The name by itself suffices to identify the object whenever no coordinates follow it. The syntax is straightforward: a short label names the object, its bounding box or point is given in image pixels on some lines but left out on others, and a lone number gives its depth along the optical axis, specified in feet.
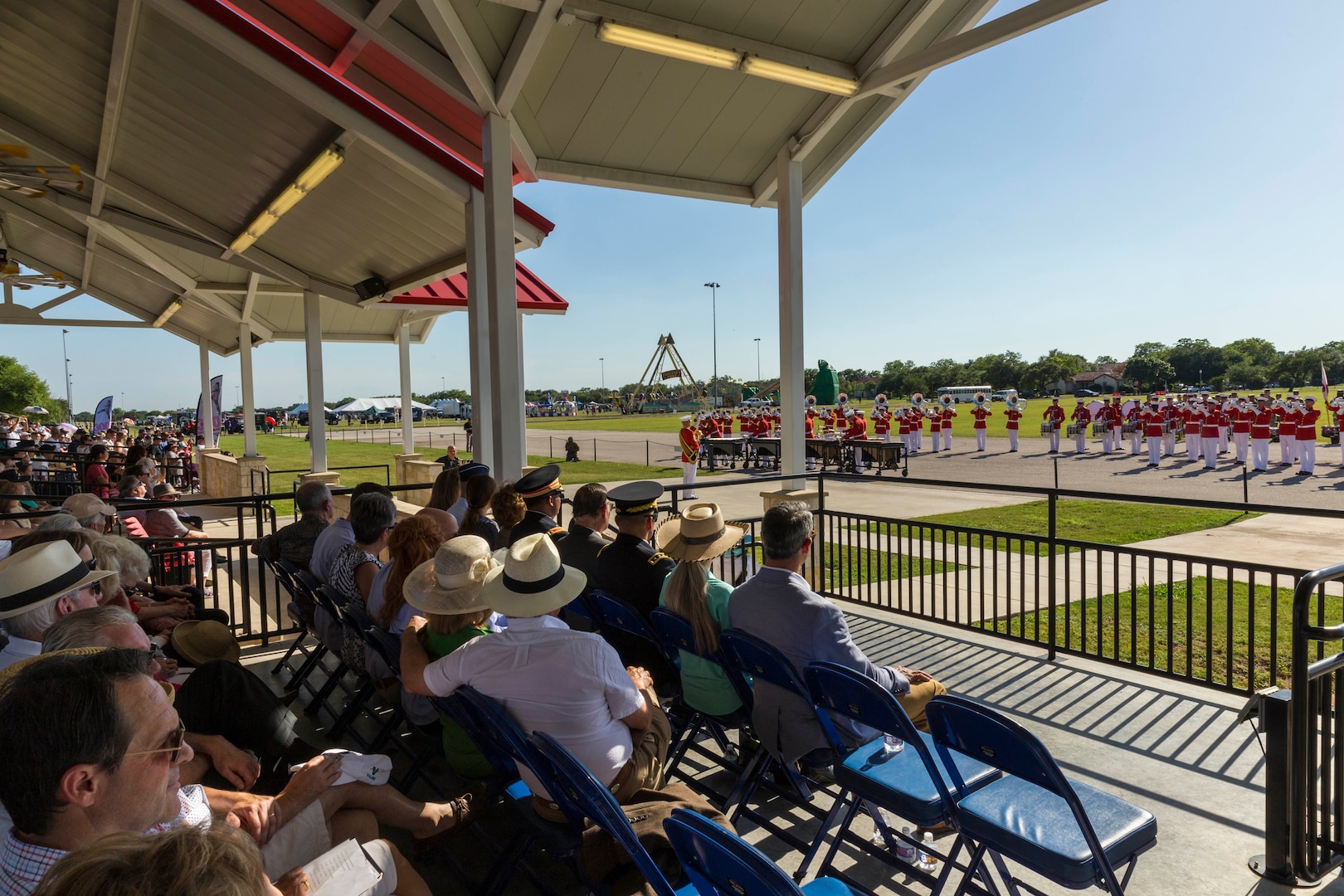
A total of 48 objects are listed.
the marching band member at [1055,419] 79.61
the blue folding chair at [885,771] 7.97
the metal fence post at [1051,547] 16.75
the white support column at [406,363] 61.98
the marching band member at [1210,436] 65.67
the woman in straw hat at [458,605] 9.76
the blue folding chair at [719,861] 4.68
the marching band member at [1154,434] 69.00
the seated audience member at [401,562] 12.05
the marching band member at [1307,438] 57.62
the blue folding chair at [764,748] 9.34
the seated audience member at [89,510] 17.67
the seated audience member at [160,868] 3.10
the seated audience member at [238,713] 10.05
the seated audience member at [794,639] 9.76
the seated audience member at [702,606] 11.06
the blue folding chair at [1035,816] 6.93
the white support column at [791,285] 26.94
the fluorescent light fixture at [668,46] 19.11
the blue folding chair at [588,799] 6.01
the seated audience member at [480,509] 16.74
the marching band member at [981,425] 90.17
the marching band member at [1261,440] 61.11
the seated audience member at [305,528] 18.11
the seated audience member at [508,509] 16.14
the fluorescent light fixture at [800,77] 21.36
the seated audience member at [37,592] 9.20
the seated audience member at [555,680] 8.25
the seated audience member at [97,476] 38.81
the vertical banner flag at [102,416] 83.30
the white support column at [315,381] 43.57
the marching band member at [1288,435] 59.77
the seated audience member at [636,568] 13.19
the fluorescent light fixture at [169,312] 62.06
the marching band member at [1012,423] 90.33
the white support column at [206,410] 80.33
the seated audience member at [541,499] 15.28
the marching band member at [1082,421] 84.69
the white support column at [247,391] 60.75
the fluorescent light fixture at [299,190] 25.39
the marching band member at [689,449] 65.46
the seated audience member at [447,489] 20.33
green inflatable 118.83
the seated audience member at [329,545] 15.87
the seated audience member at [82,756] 4.66
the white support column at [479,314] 25.04
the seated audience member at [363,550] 14.07
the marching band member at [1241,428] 64.90
